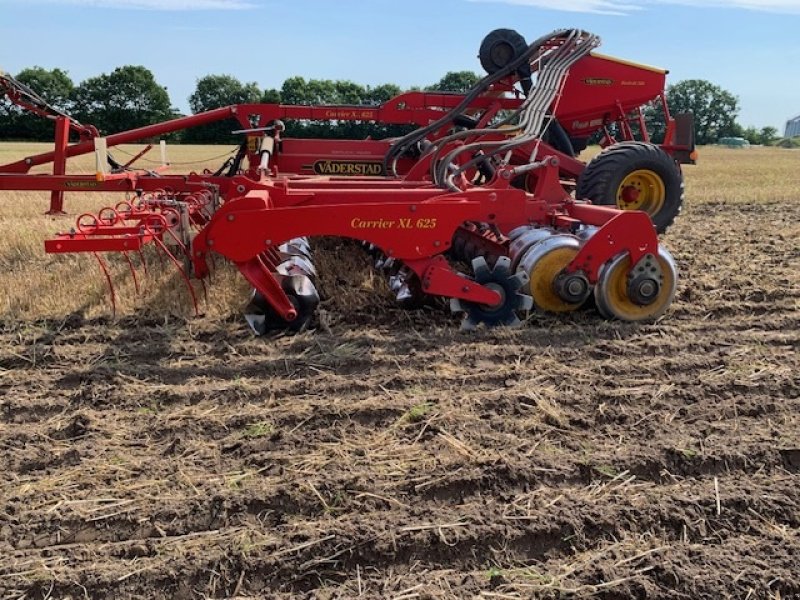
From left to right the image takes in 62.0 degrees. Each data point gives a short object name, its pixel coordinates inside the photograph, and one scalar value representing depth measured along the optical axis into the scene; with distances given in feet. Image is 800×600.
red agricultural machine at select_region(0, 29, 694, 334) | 14.93
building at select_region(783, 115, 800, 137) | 464.48
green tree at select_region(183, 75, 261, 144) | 220.02
